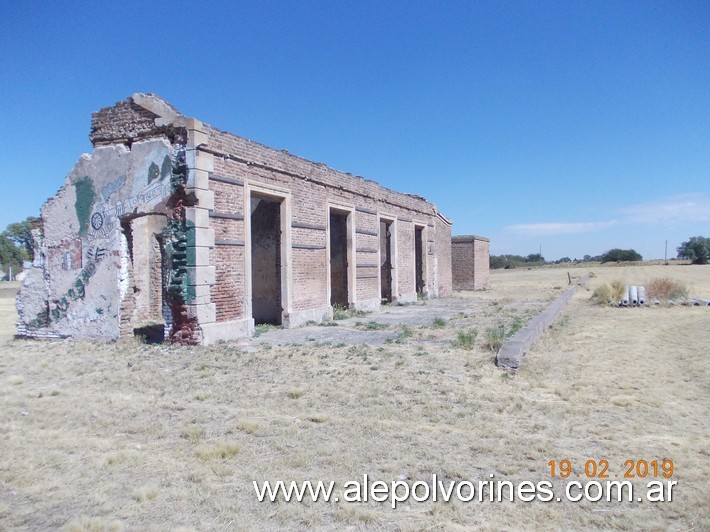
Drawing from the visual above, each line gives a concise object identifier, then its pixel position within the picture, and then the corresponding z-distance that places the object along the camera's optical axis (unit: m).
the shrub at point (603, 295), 17.25
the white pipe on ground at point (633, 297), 16.36
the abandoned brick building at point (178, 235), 9.83
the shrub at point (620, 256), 83.19
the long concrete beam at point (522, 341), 7.09
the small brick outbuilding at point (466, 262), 28.19
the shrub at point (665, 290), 16.52
